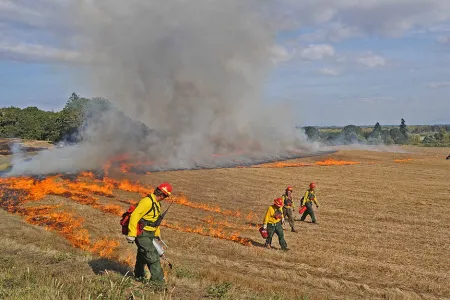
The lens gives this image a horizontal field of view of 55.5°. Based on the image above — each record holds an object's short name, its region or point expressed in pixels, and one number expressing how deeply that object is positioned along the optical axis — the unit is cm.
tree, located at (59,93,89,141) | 5419
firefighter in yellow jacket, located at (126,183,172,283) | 896
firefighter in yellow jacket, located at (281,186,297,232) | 1955
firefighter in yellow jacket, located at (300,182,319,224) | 2159
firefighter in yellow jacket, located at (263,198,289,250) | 1656
